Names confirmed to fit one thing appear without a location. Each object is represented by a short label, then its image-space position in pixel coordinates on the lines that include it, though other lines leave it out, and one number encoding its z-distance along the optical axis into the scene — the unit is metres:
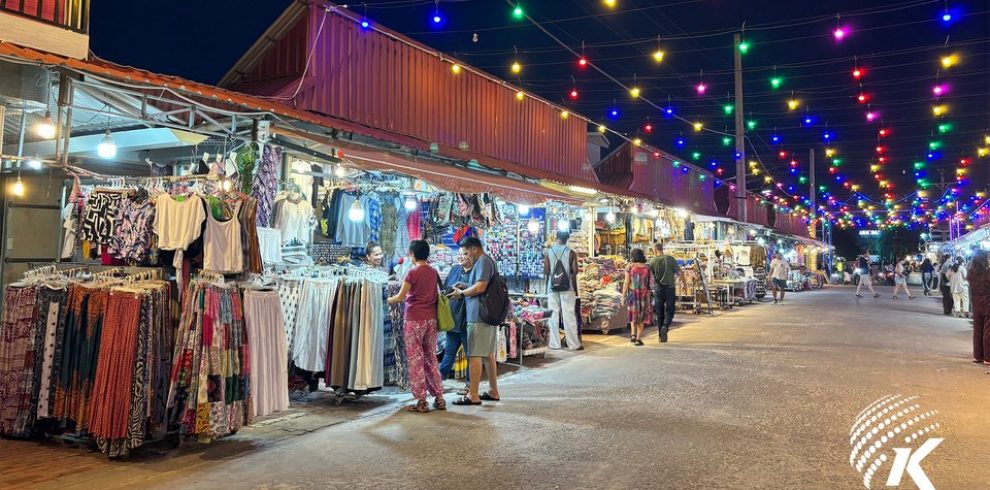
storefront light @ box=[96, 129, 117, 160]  6.77
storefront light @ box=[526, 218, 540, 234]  13.06
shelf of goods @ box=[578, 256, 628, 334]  14.27
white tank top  5.59
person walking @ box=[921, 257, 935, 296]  31.78
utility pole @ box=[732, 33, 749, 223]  26.45
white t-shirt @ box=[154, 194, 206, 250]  5.52
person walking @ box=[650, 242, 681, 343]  13.20
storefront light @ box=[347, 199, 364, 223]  9.00
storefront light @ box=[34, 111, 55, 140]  6.90
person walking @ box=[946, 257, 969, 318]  18.70
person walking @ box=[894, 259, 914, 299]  29.81
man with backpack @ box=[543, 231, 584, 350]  11.49
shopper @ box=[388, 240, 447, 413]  7.05
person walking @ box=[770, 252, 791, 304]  25.38
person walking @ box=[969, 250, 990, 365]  10.23
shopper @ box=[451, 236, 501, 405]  7.40
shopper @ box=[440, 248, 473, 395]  8.20
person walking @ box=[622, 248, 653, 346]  12.80
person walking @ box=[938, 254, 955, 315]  19.50
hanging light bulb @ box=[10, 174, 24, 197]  7.11
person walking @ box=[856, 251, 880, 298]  31.51
